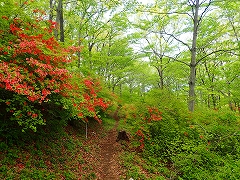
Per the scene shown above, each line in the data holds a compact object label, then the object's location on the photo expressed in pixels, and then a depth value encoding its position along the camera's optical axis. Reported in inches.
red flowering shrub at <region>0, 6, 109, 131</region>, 157.4
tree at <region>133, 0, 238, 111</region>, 381.2
